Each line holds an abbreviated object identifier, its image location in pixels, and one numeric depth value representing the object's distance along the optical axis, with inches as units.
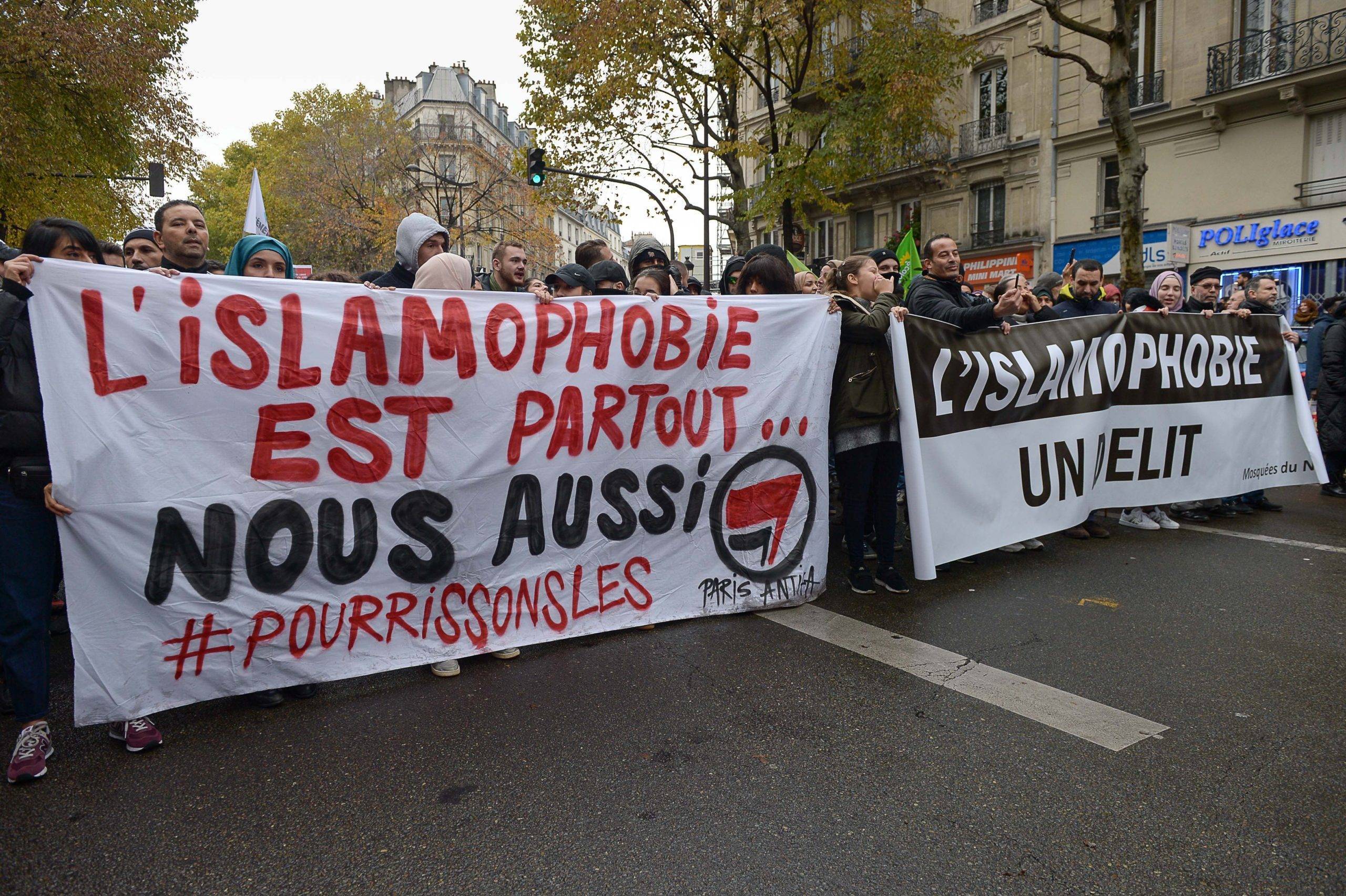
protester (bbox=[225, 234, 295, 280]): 155.7
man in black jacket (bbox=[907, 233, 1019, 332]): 195.5
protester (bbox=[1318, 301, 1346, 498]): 290.0
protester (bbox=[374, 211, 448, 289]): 184.9
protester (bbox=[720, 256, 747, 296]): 326.0
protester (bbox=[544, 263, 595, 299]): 212.5
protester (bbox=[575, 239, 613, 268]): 261.7
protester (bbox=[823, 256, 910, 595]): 180.4
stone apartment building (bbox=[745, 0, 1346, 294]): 707.4
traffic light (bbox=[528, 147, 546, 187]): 665.6
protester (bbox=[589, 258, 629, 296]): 221.6
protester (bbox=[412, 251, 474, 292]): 162.6
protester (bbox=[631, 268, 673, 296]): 230.4
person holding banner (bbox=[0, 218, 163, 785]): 112.1
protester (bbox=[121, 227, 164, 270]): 214.2
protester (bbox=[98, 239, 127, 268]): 238.2
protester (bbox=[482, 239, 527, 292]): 201.8
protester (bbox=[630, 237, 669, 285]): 252.7
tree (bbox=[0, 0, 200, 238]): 530.3
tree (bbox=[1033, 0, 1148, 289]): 454.0
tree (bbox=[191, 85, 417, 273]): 1211.2
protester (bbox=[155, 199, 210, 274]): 148.9
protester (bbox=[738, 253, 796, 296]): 198.1
